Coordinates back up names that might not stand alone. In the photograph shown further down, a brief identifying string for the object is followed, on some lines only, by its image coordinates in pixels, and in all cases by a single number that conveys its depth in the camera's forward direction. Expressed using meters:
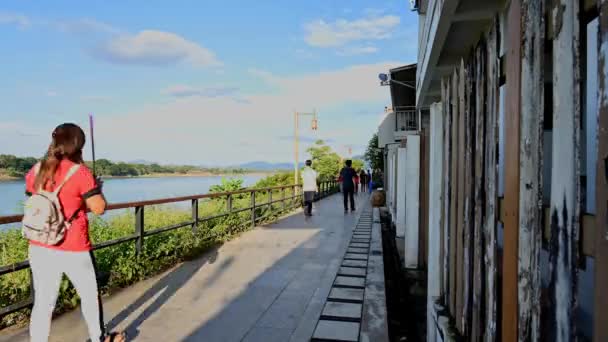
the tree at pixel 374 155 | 34.38
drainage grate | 3.30
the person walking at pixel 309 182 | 11.16
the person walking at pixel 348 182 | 12.41
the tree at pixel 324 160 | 43.88
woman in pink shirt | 2.57
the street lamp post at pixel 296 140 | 24.17
